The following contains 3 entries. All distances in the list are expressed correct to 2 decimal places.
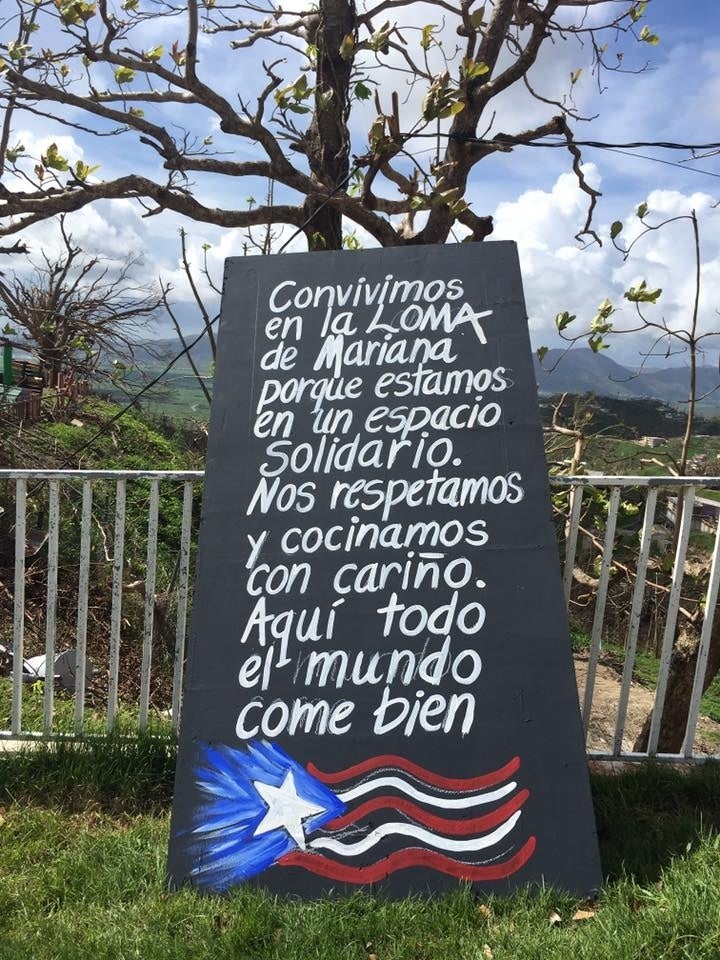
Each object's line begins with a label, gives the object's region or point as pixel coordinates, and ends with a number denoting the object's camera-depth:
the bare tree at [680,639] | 4.58
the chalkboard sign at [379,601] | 2.48
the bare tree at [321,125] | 4.50
